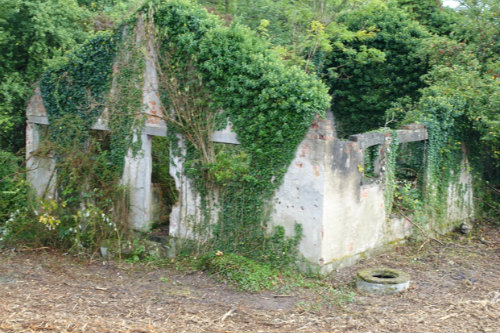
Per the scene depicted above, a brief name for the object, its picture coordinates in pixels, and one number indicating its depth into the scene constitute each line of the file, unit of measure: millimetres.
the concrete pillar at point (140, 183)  10766
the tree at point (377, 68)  13484
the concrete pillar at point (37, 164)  12336
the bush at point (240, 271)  8523
